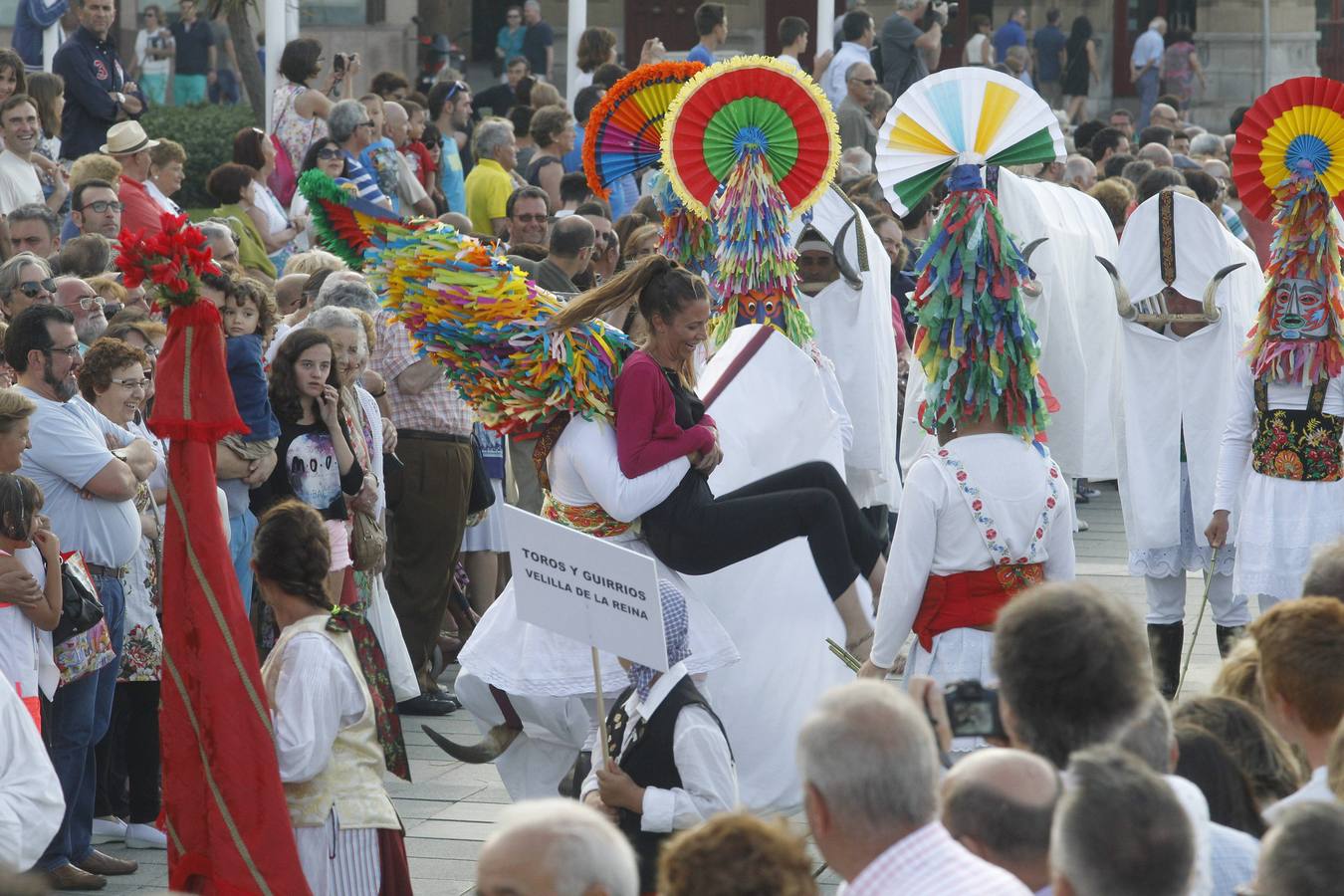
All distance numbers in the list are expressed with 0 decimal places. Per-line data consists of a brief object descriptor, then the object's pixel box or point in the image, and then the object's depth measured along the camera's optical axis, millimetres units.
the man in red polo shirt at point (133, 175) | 19844
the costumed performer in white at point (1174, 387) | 16953
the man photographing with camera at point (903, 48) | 37000
